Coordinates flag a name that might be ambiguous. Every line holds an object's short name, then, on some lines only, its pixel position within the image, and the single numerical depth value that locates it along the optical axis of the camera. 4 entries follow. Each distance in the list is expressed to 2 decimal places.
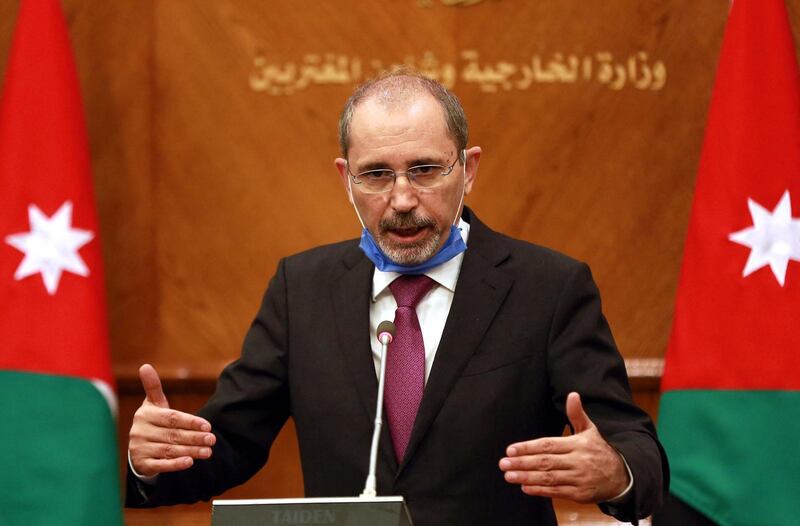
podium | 3.25
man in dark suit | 4.46
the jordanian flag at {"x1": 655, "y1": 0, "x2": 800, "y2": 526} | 6.05
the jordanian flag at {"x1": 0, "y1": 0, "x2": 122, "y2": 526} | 6.10
